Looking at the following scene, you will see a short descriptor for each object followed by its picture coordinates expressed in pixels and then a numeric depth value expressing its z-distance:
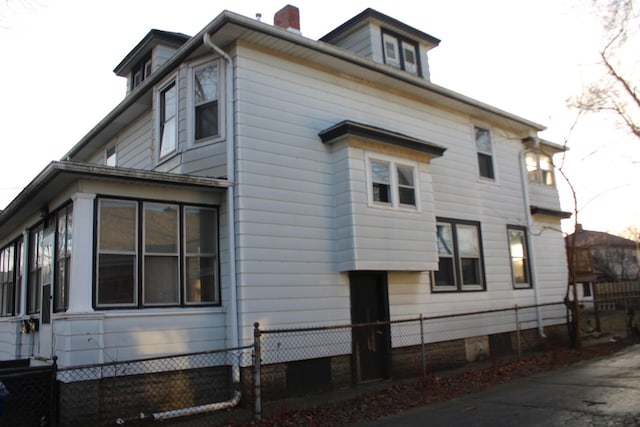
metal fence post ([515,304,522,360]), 13.06
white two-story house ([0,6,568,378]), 9.17
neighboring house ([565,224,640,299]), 53.15
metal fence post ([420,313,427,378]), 10.73
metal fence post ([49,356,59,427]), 6.70
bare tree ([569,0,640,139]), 14.59
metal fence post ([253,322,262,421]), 7.98
